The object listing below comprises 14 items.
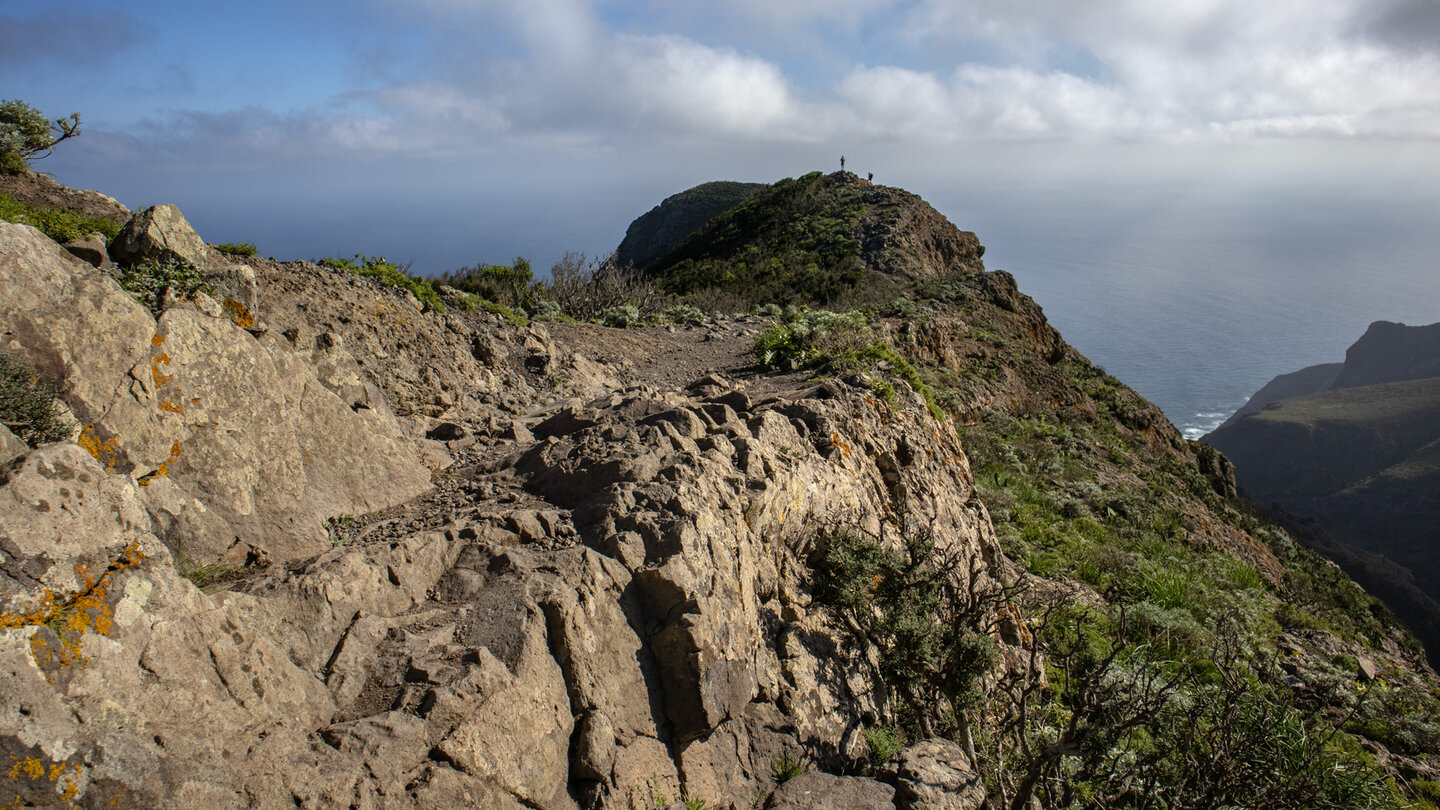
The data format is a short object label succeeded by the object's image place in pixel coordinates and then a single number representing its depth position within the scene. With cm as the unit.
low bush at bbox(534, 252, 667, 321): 1716
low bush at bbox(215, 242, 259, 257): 837
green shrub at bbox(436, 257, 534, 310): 1505
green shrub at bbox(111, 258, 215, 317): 500
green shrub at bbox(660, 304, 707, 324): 1713
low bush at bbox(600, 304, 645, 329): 1600
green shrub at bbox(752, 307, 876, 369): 1149
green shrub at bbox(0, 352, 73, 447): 343
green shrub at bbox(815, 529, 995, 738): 588
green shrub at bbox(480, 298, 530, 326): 1110
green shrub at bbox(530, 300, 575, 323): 1467
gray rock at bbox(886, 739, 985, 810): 451
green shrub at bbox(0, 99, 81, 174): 803
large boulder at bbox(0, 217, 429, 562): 388
